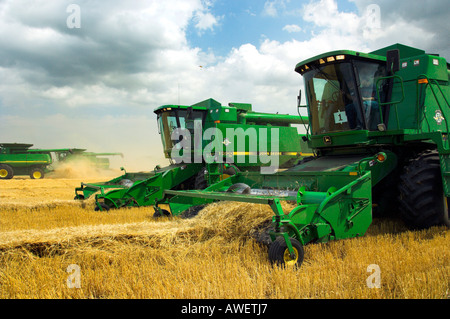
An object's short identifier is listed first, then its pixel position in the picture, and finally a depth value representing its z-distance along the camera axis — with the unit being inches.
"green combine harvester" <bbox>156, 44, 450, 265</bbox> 156.8
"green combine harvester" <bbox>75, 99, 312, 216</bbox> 314.7
